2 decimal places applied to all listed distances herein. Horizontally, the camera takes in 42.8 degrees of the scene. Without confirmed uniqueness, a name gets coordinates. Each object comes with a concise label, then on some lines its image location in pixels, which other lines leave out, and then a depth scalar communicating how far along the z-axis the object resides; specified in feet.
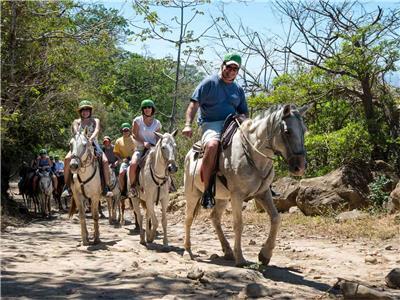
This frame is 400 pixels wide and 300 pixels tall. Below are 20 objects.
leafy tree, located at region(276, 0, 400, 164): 41.83
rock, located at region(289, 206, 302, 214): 43.42
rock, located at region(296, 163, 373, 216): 40.32
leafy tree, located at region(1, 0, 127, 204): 36.58
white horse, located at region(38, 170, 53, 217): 54.29
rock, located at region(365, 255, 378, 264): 24.49
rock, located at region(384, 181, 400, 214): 35.92
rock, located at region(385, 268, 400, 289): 19.36
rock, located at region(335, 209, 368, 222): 36.88
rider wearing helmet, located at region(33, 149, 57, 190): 55.26
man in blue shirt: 24.10
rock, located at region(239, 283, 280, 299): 17.15
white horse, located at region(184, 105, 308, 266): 20.35
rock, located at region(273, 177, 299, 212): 44.24
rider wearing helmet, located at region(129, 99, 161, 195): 32.24
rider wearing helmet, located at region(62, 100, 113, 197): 31.30
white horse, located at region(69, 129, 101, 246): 29.89
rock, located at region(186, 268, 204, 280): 19.52
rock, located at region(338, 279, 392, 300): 16.22
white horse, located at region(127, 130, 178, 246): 29.86
